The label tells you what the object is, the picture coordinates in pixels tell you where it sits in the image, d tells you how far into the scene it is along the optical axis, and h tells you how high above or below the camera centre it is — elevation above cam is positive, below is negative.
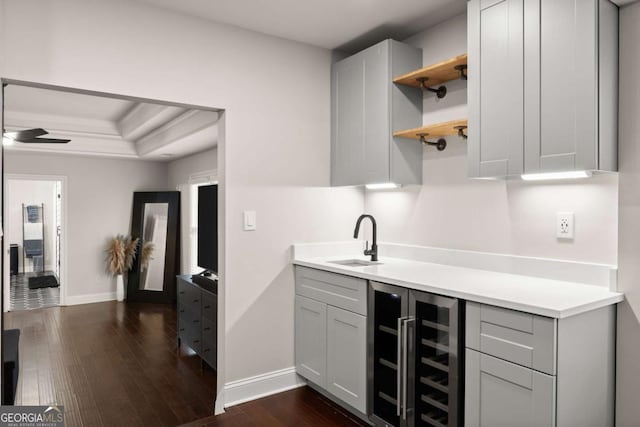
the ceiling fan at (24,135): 2.94 +0.52
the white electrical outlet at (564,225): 2.15 -0.07
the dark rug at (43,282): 7.85 -1.39
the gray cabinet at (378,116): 2.82 +0.65
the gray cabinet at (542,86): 1.84 +0.58
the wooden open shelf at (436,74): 2.44 +0.84
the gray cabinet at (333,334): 2.47 -0.78
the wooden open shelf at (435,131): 2.44 +0.49
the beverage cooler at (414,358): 1.92 -0.73
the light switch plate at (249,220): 2.86 -0.07
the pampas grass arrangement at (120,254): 6.49 -0.68
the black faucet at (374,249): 2.95 -0.27
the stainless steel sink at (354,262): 2.91 -0.36
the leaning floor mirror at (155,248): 6.56 -0.60
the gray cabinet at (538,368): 1.60 -0.63
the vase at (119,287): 6.60 -1.20
